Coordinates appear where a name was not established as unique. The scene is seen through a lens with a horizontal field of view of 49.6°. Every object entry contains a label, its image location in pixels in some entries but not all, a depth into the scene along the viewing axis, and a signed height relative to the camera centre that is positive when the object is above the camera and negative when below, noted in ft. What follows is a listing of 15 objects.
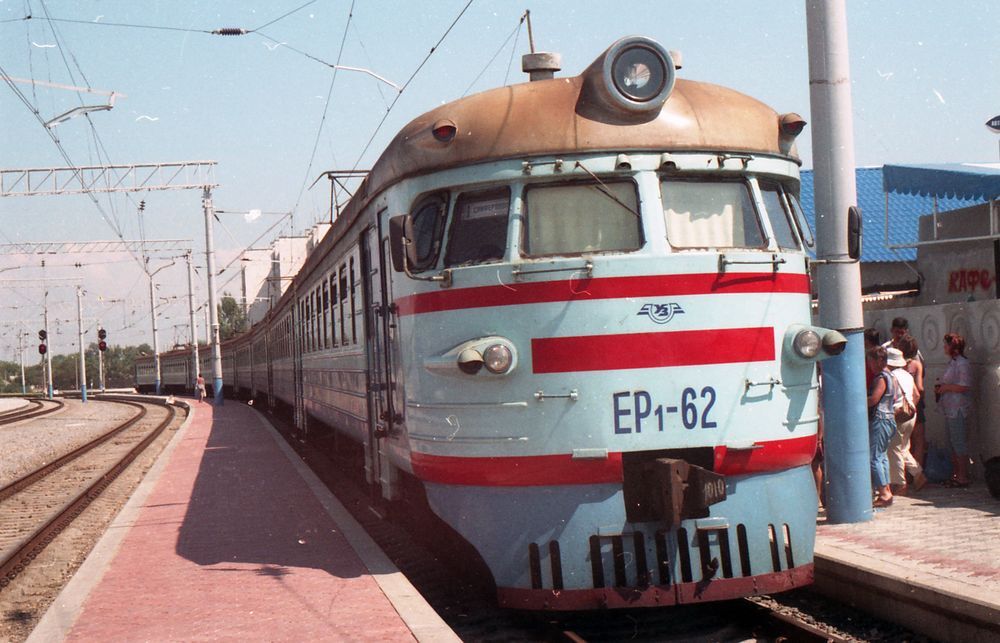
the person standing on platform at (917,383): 32.40 -1.71
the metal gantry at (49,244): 146.27 +17.41
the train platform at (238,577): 20.33 -5.02
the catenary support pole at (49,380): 217.54 -1.86
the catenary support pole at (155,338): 189.39 +4.76
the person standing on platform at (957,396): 31.71 -2.12
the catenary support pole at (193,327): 149.19 +5.17
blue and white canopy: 37.27 +5.19
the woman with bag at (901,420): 31.17 -2.69
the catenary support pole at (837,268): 28.27 +1.65
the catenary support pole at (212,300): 122.83 +7.24
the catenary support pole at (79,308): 208.16 +11.87
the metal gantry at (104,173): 114.42 +21.14
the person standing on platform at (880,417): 30.40 -2.51
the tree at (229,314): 384.68 +17.19
